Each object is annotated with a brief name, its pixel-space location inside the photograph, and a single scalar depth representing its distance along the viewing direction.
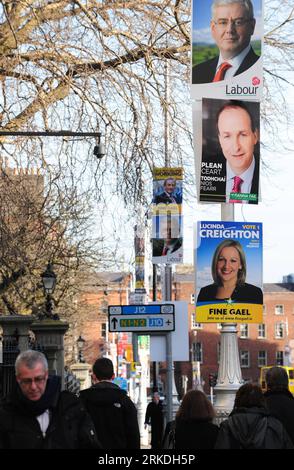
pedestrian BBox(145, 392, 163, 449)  23.08
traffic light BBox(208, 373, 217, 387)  84.69
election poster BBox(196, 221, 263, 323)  15.68
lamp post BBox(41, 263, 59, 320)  25.14
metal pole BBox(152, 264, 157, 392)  33.06
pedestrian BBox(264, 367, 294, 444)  9.64
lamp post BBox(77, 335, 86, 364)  48.81
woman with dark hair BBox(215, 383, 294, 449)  7.95
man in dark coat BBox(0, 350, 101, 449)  7.21
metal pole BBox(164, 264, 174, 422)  14.75
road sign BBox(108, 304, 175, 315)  15.11
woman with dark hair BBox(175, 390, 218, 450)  8.55
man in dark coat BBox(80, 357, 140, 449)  9.86
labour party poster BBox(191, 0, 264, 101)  15.91
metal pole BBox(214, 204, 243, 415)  17.97
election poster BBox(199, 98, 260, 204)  15.80
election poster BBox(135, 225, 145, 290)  23.16
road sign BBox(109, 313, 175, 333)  15.05
